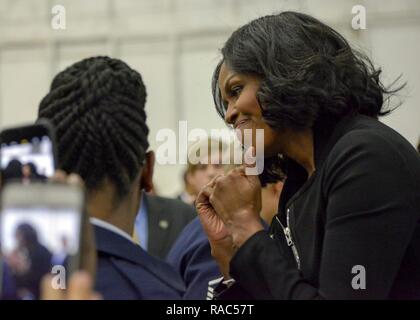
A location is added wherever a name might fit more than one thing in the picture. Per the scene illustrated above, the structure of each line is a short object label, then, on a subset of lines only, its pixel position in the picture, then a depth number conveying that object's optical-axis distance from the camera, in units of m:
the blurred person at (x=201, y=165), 3.97
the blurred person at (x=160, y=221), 3.04
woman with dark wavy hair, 1.43
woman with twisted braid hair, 1.27
